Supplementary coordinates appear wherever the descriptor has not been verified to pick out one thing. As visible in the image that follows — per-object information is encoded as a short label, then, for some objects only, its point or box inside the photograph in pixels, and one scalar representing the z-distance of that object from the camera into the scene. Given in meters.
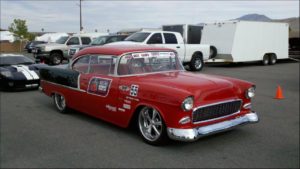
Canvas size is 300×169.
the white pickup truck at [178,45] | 15.91
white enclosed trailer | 18.77
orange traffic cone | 9.43
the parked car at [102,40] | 18.66
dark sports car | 10.64
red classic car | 5.03
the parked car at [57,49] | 20.67
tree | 56.84
